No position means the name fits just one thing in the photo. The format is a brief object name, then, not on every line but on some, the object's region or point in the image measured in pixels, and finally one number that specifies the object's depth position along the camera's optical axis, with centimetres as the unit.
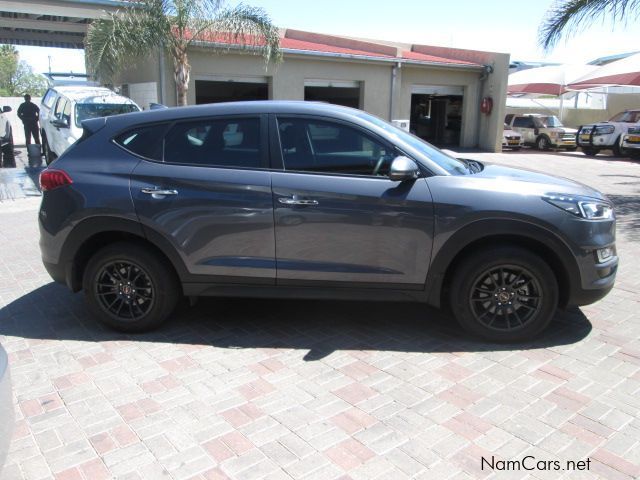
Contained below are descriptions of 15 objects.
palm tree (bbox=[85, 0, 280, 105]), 1212
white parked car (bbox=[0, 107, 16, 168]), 1416
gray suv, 396
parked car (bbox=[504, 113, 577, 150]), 2448
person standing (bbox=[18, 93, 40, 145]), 1502
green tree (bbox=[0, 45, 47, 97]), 6125
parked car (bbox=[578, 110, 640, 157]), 2173
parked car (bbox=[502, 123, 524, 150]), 2408
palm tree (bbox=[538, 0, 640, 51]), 1055
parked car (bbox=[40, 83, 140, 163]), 1126
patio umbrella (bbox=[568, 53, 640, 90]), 2644
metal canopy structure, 1471
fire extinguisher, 2205
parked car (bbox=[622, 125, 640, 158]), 2081
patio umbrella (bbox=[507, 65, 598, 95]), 2991
